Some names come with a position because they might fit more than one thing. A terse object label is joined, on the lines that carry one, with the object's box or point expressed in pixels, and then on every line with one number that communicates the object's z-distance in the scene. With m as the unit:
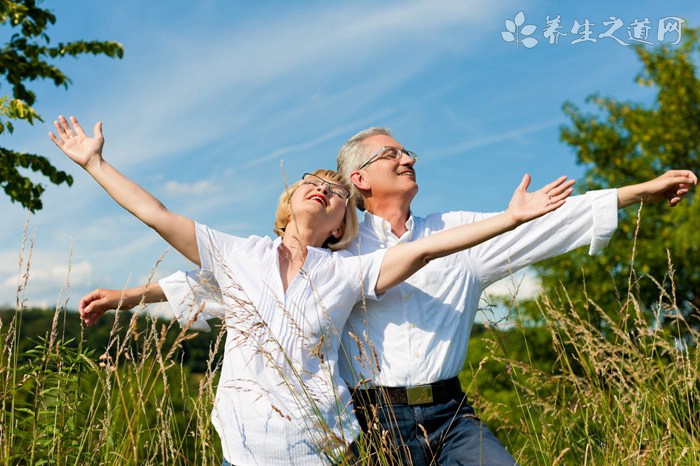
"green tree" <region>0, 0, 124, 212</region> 8.83
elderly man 2.81
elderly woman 2.50
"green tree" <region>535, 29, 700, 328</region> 14.17
